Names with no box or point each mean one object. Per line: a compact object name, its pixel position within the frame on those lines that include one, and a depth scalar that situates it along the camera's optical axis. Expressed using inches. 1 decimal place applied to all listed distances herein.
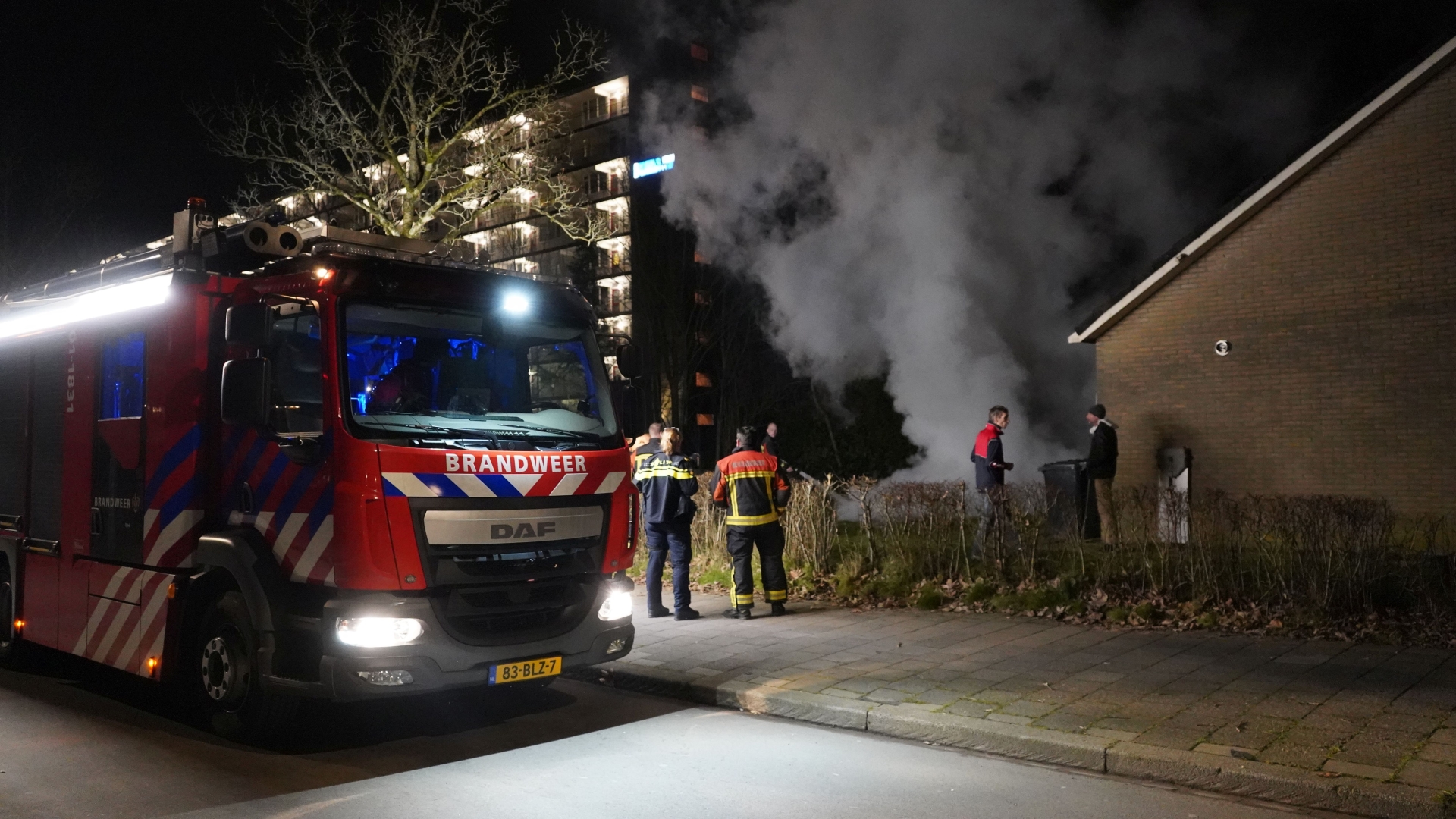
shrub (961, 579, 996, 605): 402.3
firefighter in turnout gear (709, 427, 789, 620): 387.5
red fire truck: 230.1
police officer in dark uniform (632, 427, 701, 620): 399.9
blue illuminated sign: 990.4
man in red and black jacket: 465.4
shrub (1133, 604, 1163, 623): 357.4
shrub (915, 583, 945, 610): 406.0
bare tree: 751.7
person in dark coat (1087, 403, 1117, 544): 503.2
